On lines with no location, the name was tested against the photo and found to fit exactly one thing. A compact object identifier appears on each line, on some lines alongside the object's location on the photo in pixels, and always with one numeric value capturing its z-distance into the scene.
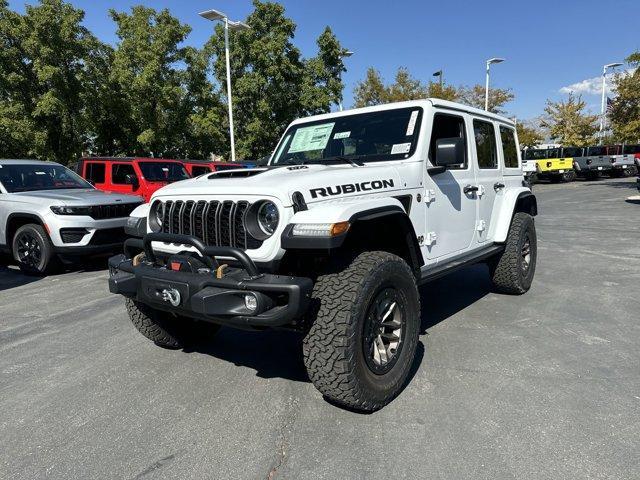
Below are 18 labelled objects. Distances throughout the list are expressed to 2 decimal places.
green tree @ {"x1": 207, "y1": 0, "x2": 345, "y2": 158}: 19.94
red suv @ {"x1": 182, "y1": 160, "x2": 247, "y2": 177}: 12.44
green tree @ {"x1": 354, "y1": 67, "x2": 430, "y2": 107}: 29.55
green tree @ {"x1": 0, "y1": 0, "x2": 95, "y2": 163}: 15.81
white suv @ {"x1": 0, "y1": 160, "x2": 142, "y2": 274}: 6.48
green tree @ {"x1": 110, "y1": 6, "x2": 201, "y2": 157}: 18.28
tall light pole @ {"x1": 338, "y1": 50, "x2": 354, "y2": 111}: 21.58
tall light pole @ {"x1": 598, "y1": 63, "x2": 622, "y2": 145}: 36.90
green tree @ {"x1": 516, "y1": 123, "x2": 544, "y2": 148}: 34.49
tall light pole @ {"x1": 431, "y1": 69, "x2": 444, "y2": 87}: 29.69
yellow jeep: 26.75
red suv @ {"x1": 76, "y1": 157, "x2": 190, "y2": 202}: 10.44
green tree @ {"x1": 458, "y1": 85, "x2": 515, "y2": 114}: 33.78
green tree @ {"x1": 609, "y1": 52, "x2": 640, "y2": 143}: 24.33
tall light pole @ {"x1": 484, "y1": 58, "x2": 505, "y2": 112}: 26.89
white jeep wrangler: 2.50
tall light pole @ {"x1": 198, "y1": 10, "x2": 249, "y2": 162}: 14.98
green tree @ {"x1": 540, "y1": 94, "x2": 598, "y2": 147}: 37.69
